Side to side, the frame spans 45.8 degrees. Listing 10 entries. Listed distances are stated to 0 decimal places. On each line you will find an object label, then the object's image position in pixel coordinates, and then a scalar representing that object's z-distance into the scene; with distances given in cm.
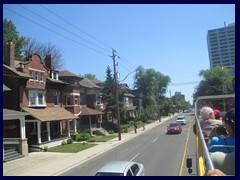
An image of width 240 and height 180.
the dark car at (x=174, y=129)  3137
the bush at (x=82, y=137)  2958
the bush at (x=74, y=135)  3129
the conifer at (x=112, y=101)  3933
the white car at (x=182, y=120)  4330
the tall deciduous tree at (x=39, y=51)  3971
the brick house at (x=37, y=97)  2655
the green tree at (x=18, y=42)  3247
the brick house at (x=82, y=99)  3605
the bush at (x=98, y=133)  3674
